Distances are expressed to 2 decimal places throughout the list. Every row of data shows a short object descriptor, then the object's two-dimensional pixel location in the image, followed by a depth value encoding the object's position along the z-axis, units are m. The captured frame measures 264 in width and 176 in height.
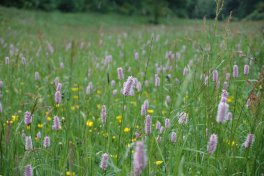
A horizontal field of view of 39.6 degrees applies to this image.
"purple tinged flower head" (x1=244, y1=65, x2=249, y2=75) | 2.61
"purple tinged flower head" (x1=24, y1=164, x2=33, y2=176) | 1.48
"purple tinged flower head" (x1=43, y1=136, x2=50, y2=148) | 2.03
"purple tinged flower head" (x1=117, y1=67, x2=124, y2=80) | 2.45
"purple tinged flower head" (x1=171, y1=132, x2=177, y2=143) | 2.04
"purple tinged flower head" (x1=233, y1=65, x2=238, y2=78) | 2.62
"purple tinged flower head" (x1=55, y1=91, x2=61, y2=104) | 2.26
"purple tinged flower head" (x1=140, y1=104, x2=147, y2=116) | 2.24
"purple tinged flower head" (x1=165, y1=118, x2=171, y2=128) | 1.95
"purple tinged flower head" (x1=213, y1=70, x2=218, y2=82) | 2.38
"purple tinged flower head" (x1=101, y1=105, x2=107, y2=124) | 2.07
